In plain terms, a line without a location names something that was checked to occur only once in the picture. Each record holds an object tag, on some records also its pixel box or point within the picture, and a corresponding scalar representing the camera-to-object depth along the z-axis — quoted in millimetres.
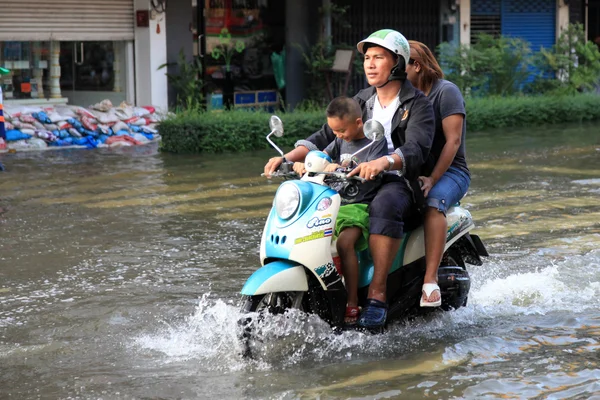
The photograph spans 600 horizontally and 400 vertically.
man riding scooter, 8666
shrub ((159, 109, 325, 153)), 23783
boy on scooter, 8706
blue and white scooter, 8319
